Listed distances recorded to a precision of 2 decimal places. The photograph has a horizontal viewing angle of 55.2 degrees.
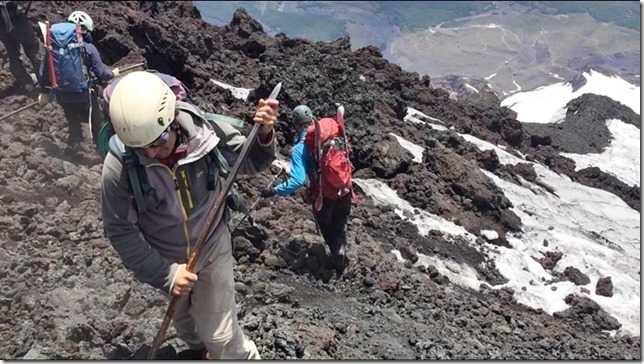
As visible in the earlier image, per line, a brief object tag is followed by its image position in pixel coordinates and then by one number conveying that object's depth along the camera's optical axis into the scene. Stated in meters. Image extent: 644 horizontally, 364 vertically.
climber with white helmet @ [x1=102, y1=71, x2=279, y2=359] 3.59
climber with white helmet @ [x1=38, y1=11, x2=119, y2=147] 8.30
